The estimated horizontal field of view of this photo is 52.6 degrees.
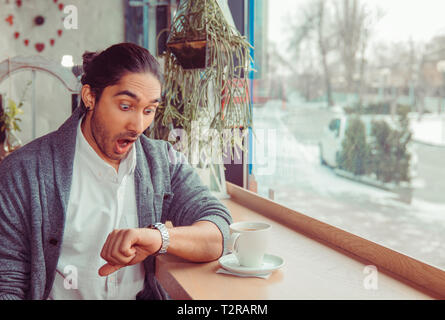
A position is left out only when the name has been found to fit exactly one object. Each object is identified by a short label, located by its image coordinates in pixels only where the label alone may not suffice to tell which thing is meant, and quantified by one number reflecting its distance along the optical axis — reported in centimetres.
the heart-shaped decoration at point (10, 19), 347
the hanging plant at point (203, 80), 174
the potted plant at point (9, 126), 307
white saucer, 105
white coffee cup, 106
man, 115
